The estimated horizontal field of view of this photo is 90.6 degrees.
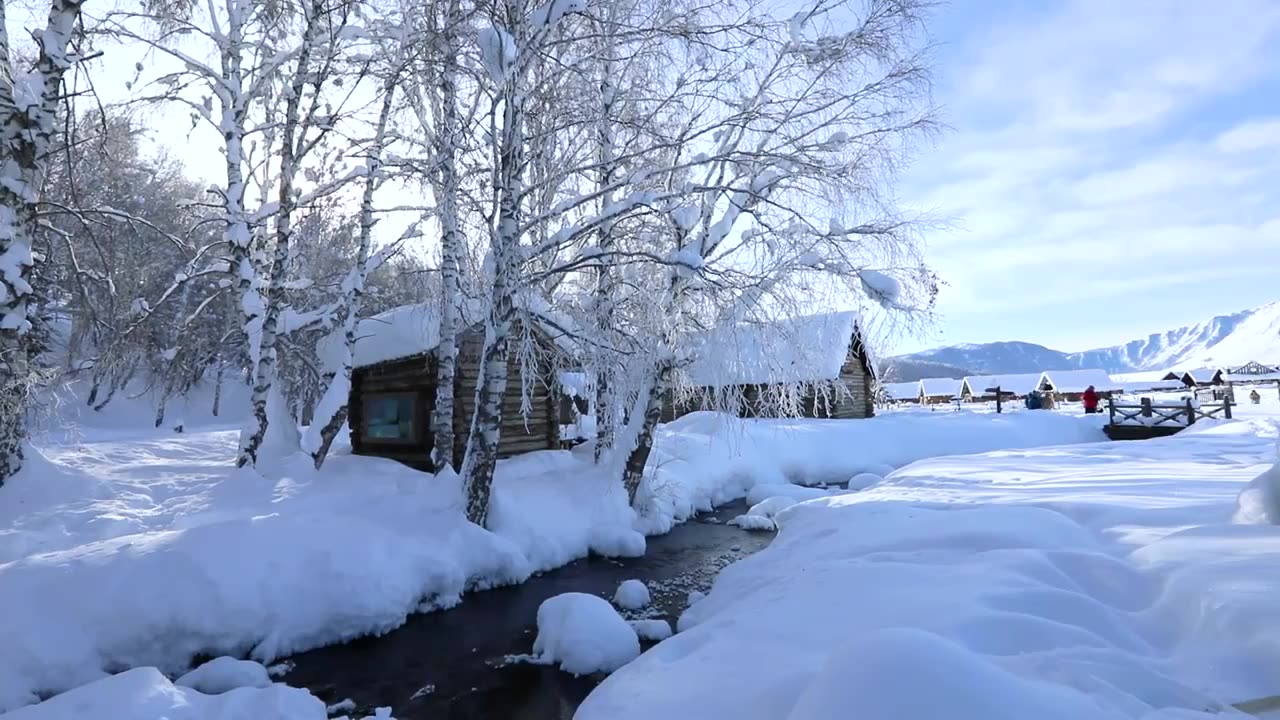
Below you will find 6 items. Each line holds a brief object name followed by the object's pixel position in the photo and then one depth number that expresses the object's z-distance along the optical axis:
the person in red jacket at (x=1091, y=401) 24.33
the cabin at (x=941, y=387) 69.56
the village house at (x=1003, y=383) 68.43
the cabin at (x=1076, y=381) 58.00
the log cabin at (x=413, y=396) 12.85
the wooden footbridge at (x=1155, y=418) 19.41
